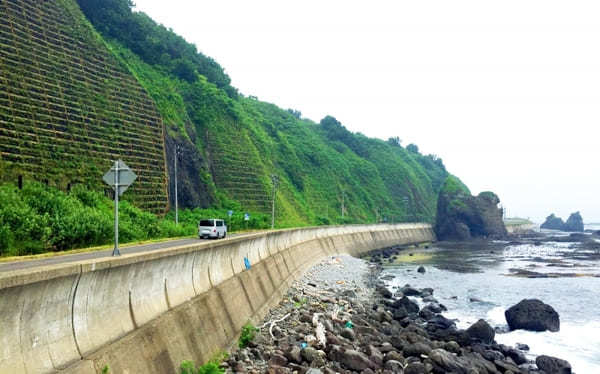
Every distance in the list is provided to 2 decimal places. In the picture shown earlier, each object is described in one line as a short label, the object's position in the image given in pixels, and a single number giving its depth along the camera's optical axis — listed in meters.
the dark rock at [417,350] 20.55
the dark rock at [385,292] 37.86
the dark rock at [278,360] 15.53
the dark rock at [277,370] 14.49
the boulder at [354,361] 16.80
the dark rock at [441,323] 28.80
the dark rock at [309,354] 16.36
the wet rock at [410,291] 40.82
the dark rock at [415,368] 17.69
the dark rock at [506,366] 20.32
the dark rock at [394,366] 17.62
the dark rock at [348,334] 21.14
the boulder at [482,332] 25.31
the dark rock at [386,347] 20.34
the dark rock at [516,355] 22.45
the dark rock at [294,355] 16.16
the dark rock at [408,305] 33.14
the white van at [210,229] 39.03
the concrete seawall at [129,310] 7.93
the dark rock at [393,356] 18.92
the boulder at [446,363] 18.55
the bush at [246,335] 16.98
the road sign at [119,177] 14.17
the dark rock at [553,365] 20.81
